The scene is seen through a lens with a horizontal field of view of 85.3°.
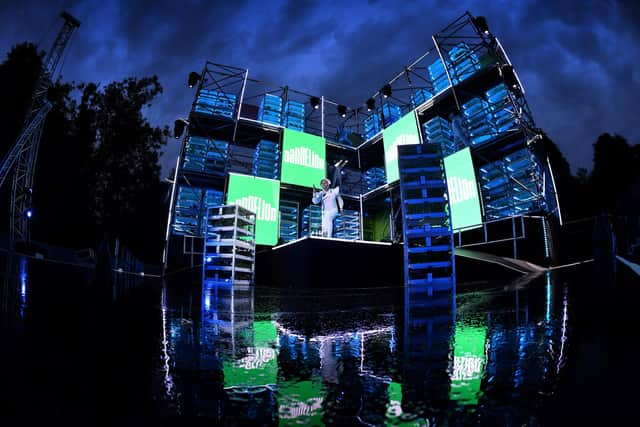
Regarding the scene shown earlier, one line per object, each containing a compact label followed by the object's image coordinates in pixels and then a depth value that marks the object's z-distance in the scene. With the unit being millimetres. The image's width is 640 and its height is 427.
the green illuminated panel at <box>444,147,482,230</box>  15031
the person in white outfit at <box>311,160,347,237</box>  11695
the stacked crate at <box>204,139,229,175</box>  20070
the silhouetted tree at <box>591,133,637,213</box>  28359
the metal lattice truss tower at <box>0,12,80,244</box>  24031
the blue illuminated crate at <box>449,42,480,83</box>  17078
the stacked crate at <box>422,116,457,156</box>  18312
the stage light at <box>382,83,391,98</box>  21953
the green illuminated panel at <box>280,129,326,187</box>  20562
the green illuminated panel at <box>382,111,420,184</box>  19328
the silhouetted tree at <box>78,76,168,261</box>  23547
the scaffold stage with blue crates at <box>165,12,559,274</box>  14906
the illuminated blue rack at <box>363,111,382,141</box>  23328
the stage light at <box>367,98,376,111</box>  23750
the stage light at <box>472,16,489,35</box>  16406
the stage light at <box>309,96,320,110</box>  23594
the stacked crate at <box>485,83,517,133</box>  15196
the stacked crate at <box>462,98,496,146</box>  15875
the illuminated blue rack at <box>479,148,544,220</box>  13977
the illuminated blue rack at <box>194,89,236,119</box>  20016
